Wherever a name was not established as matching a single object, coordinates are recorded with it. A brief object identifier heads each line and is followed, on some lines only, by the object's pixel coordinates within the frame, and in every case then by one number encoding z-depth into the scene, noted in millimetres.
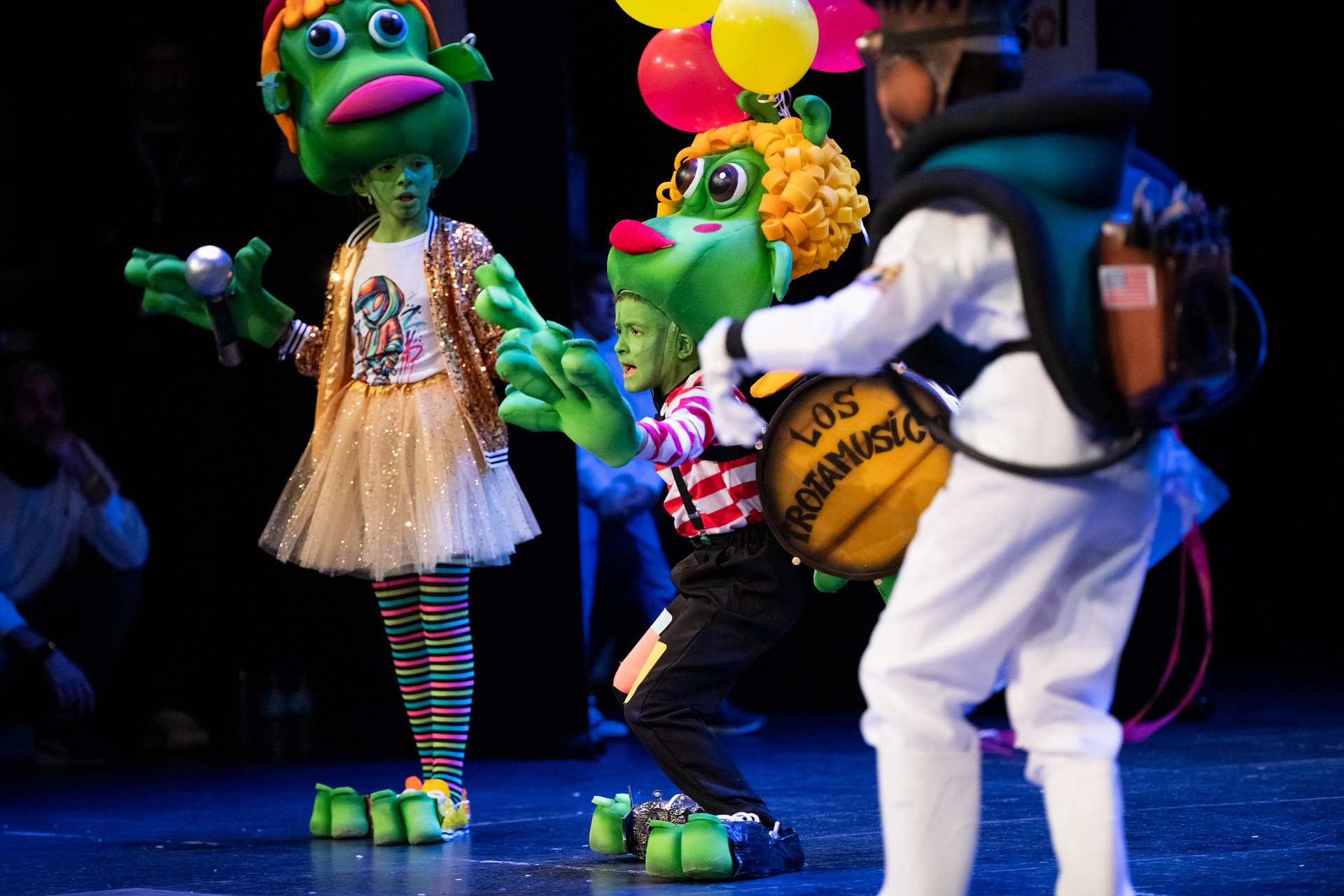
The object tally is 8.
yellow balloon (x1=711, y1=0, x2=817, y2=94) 6164
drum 5922
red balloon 6832
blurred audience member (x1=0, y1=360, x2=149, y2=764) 11453
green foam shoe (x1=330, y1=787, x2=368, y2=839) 7465
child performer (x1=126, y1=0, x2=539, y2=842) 7555
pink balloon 6820
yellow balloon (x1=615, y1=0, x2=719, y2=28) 6609
